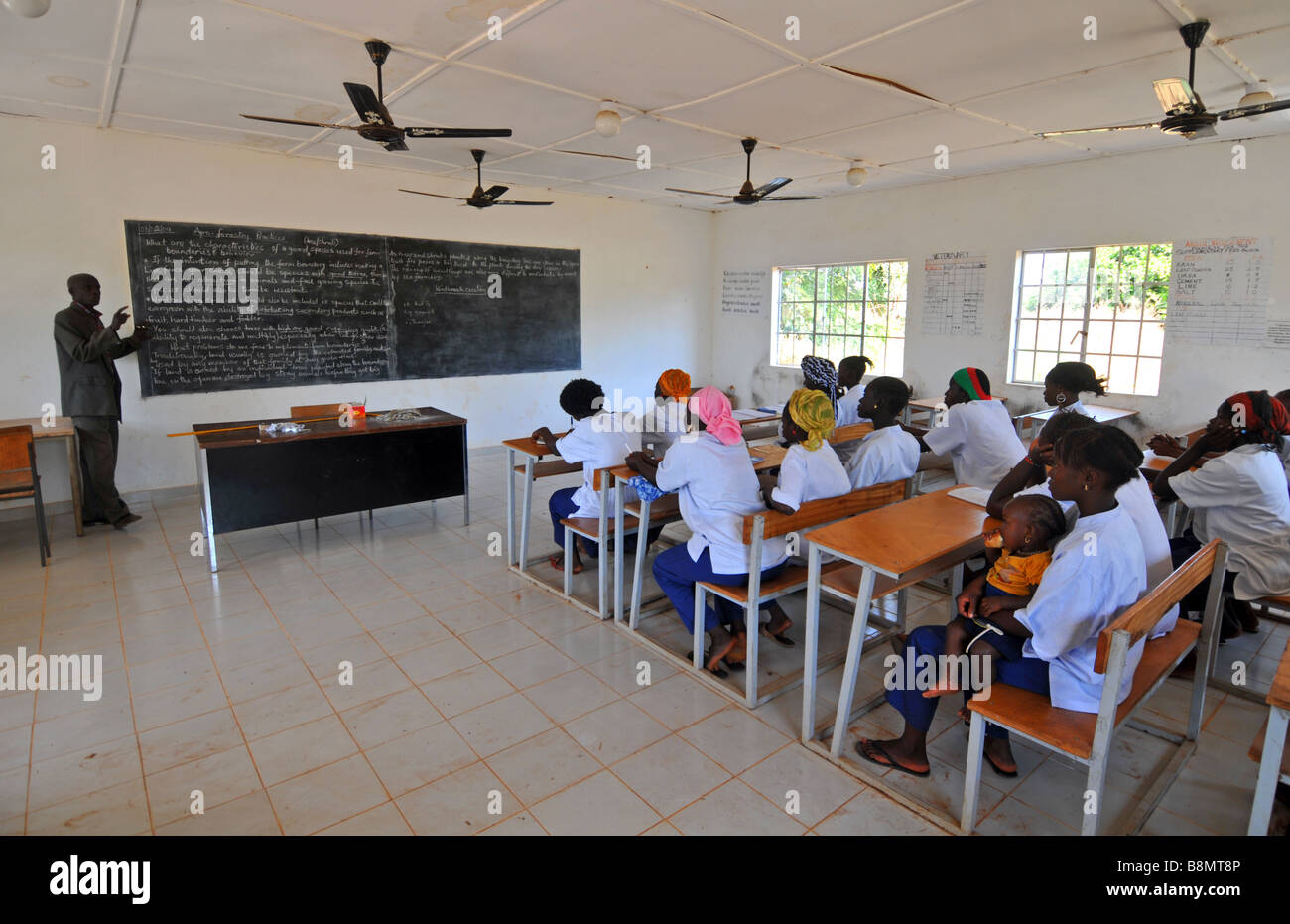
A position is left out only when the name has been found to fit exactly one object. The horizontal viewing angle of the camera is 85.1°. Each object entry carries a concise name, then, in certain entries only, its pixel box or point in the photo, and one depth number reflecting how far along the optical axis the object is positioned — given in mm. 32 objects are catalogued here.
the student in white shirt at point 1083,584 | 1829
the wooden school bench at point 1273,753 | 1483
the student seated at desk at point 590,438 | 3652
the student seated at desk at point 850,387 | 4910
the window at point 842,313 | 7289
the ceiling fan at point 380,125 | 3209
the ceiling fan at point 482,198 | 5432
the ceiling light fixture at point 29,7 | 2436
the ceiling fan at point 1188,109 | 3186
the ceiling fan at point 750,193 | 5105
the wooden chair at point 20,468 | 4074
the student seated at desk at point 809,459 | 2709
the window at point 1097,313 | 5562
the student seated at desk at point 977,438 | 3682
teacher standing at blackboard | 4469
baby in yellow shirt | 2061
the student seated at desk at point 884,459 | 3295
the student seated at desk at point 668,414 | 3990
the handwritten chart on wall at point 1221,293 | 4941
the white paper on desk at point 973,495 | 2859
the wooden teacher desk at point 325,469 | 4086
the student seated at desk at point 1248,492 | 2779
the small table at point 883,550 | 2225
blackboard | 5363
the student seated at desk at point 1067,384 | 3648
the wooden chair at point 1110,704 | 1662
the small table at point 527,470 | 3908
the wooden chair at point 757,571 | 2619
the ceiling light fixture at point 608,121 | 4176
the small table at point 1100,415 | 5254
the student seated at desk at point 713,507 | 2803
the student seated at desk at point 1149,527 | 2191
